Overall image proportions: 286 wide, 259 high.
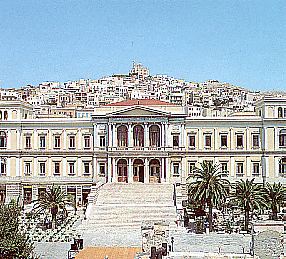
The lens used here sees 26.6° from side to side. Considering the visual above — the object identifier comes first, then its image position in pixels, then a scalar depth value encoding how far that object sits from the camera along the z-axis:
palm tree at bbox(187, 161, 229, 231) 39.72
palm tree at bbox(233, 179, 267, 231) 39.06
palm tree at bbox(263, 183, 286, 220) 41.50
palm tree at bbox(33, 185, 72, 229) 42.47
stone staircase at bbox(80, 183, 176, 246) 38.59
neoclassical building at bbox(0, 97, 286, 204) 52.59
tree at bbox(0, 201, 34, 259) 23.98
